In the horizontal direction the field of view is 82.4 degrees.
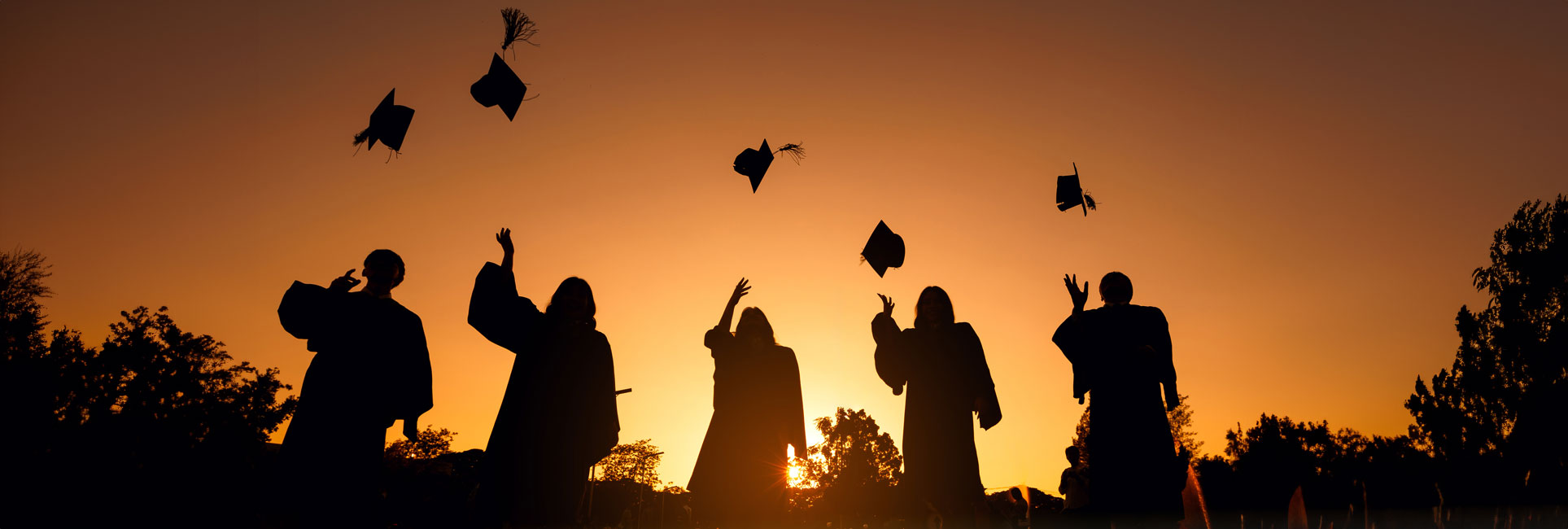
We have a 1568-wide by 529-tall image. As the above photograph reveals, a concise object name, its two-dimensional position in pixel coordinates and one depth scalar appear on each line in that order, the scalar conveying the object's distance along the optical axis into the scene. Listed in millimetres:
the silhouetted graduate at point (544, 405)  6309
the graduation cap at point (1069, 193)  10727
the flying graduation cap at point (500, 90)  9438
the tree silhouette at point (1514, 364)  29641
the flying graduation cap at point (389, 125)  8836
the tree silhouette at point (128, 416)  23344
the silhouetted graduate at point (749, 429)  7922
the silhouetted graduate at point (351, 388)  5656
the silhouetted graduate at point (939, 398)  7574
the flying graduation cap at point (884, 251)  10906
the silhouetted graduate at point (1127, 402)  6383
